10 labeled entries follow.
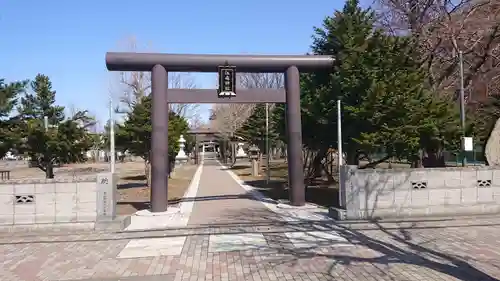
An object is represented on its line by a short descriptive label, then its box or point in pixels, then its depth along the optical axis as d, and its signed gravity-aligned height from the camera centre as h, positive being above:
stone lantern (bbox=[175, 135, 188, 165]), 43.94 -0.42
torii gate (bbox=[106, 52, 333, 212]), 12.29 +1.74
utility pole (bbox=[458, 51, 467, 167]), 17.02 +2.60
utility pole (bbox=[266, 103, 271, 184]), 30.32 +1.94
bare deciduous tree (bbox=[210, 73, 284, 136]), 45.09 +4.81
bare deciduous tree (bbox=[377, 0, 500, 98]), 18.36 +4.84
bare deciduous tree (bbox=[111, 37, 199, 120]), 40.62 +6.22
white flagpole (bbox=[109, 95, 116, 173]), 11.48 +0.28
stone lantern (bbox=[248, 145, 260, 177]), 33.84 -0.74
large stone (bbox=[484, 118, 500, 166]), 11.66 +0.03
